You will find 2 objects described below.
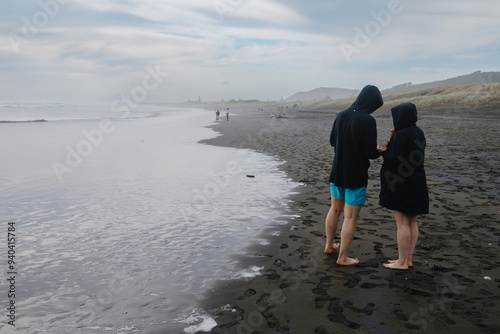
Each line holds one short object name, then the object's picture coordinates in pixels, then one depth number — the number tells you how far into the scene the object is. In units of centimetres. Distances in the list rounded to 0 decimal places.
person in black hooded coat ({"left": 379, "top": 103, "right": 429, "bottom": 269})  457
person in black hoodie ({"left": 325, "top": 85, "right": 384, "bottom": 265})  469
